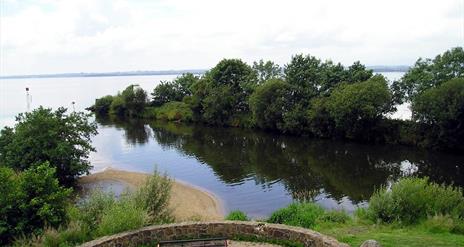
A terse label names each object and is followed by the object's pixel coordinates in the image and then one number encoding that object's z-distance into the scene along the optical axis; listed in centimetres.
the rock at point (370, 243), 1152
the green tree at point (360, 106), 4916
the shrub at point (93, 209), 1530
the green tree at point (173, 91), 9044
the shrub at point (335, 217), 1770
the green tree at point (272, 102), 5925
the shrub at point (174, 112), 7900
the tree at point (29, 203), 1589
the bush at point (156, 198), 1633
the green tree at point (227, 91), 6900
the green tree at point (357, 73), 5531
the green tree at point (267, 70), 7031
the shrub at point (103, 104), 9975
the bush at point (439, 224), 1540
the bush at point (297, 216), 1708
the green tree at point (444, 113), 4244
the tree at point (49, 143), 3206
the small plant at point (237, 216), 1711
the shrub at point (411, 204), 1728
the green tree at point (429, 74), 4762
